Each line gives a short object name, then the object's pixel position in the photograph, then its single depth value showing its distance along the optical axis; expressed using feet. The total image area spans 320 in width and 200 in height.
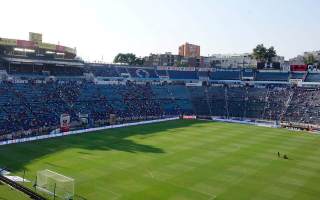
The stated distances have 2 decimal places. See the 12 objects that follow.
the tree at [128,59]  438.07
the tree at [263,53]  392.47
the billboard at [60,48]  245.86
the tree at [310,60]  405.49
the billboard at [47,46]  234.58
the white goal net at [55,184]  90.22
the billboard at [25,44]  220.29
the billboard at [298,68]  298.56
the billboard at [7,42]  213.52
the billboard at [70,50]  254.39
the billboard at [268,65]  324.39
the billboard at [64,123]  179.63
